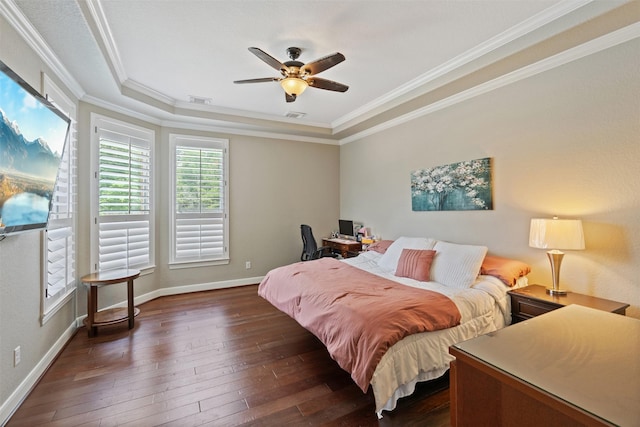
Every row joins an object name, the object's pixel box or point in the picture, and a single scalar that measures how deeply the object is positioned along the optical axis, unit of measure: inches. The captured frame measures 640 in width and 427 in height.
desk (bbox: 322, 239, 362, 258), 194.5
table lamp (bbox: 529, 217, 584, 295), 92.8
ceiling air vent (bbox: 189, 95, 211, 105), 159.5
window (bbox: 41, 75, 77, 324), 103.8
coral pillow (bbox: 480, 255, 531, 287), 109.1
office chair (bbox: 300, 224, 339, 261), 190.5
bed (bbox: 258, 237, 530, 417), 75.4
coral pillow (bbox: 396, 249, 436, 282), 121.9
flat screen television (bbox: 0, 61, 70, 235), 67.1
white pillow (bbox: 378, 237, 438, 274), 140.3
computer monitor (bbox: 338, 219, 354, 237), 212.5
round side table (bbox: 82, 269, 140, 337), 124.3
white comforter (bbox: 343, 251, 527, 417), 73.3
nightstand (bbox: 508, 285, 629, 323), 87.9
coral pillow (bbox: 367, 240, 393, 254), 164.7
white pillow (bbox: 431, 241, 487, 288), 111.7
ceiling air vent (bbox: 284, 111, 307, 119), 184.3
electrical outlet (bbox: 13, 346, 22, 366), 81.9
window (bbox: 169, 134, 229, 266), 183.2
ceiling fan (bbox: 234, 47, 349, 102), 97.3
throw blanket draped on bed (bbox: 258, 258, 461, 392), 75.0
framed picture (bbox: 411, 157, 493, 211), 130.8
